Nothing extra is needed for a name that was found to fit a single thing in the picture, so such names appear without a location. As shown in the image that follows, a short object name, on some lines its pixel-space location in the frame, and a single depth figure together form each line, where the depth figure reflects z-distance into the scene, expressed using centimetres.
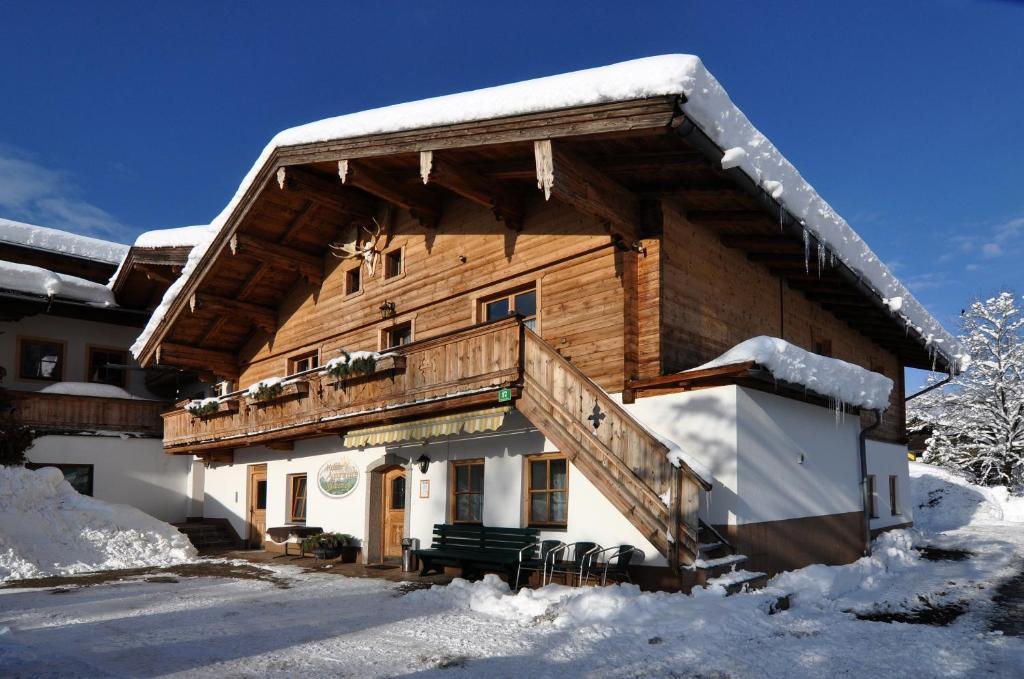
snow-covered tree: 2866
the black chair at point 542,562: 1114
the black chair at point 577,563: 1065
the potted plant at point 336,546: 1597
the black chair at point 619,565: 1049
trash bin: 1438
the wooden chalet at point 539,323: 1052
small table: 1719
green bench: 1205
